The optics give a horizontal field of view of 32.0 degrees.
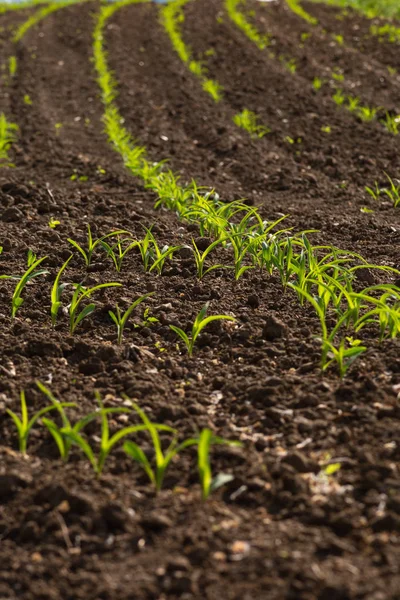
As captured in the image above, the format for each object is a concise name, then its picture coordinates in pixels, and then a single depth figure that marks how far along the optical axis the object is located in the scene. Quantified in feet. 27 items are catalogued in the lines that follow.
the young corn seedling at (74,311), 9.90
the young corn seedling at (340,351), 8.66
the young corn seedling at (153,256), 11.76
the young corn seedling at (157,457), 6.86
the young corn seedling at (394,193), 16.06
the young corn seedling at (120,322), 9.59
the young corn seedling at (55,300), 10.18
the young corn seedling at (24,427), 7.38
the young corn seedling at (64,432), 7.09
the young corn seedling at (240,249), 11.66
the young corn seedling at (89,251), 12.30
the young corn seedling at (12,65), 34.31
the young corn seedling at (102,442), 6.98
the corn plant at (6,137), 20.04
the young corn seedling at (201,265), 11.61
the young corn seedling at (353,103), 24.91
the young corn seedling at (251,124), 22.79
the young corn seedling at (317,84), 28.22
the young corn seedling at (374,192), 16.39
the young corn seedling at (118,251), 12.03
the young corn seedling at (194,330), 9.34
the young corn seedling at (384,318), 9.11
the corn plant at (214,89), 27.45
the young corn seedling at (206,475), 6.71
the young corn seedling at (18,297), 10.42
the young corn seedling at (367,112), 23.79
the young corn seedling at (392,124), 22.52
